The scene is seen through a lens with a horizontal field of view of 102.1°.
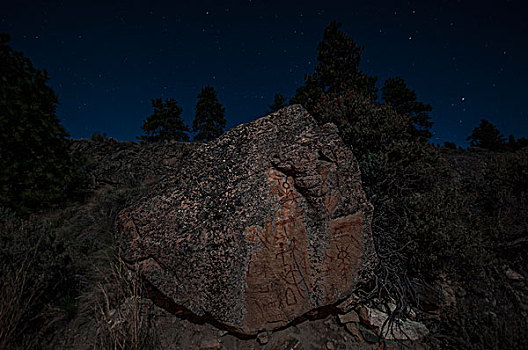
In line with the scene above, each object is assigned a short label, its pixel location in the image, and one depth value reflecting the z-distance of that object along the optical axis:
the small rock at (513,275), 3.24
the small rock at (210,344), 2.39
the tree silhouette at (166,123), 22.50
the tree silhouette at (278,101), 16.91
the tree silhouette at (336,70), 10.71
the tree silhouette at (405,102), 15.14
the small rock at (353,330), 2.50
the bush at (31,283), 2.30
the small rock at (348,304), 2.65
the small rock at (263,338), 2.39
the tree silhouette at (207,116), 24.12
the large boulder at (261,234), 2.43
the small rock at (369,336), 2.46
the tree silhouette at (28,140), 5.24
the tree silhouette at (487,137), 21.64
